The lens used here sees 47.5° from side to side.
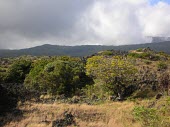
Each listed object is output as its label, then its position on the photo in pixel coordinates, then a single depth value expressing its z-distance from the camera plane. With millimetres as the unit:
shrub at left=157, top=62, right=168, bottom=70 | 30523
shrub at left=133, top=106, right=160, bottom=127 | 9119
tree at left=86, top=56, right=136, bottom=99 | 16706
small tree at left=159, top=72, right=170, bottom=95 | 16185
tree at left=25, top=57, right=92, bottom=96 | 19447
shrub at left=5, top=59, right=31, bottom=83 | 26800
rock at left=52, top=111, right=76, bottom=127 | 12372
